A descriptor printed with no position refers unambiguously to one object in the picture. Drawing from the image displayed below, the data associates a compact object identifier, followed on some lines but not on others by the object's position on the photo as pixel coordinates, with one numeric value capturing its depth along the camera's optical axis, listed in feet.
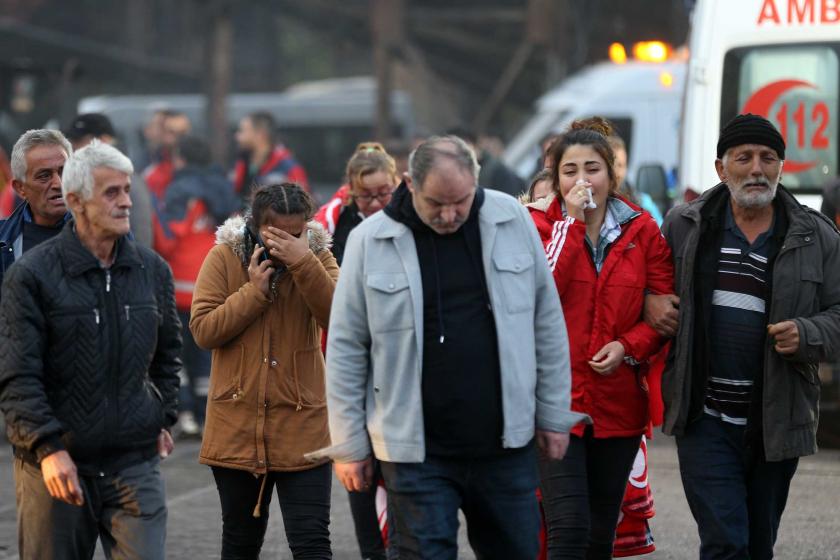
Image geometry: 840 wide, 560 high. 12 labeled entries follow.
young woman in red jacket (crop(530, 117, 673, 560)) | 38.55
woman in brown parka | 38.93
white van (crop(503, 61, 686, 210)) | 111.24
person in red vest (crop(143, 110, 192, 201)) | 85.05
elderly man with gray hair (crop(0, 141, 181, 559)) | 33.37
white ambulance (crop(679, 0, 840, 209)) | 67.82
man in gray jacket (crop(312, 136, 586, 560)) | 33.19
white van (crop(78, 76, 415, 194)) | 181.94
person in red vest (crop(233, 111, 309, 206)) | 86.89
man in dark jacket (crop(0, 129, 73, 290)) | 39.86
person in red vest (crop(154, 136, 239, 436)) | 77.56
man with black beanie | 37.60
